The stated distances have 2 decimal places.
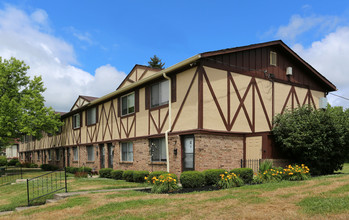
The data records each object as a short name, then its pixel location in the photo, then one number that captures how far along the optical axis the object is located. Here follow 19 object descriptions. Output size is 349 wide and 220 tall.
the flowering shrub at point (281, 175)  12.85
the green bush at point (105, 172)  20.28
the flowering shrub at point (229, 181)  11.91
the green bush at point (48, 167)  31.38
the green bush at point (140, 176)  16.38
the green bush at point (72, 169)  25.11
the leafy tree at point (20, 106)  25.94
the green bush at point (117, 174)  18.77
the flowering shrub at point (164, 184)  11.97
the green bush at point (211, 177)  12.95
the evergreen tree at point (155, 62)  56.69
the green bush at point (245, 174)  13.28
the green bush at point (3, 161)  46.85
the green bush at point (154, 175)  14.28
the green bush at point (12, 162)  47.94
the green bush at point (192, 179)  12.48
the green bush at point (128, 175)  17.25
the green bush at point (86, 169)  23.44
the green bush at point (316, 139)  15.09
